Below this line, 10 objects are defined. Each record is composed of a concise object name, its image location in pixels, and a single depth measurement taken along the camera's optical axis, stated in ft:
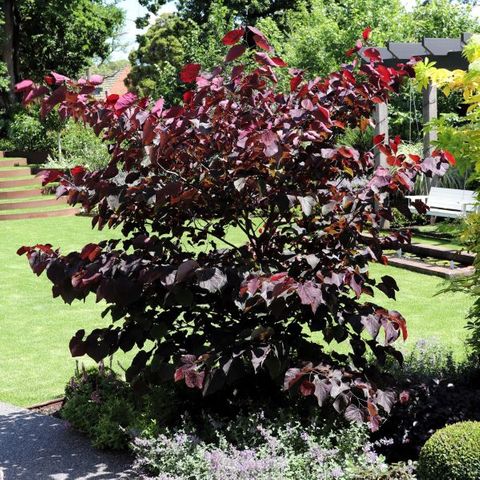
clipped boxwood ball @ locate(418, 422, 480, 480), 10.41
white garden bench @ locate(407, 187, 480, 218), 35.01
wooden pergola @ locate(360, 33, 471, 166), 34.84
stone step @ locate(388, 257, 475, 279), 28.27
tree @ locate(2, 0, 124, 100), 89.66
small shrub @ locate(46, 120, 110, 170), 60.80
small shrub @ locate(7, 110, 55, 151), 79.82
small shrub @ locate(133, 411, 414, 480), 10.91
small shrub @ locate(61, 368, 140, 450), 13.24
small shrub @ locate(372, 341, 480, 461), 12.77
